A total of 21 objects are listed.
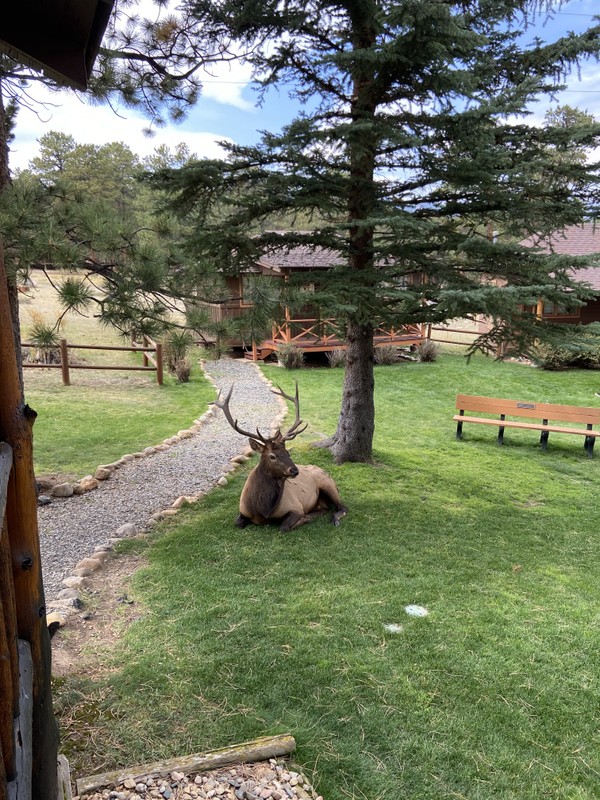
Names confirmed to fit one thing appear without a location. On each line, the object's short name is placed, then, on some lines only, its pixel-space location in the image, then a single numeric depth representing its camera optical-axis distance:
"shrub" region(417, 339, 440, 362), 17.95
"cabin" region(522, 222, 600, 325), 18.75
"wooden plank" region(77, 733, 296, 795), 2.20
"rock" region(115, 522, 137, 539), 5.20
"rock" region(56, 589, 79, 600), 3.92
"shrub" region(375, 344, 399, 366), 17.33
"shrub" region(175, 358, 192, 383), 13.61
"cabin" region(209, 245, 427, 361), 17.09
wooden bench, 8.87
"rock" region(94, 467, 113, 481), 6.80
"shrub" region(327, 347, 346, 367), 16.97
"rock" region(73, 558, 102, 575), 4.43
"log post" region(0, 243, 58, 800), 1.44
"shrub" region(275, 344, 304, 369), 16.44
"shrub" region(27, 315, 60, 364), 3.93
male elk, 4.88
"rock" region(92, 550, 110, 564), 4.61
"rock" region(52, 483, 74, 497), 6.22
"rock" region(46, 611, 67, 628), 3.53
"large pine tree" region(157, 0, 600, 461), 4.47
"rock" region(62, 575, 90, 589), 4.12
